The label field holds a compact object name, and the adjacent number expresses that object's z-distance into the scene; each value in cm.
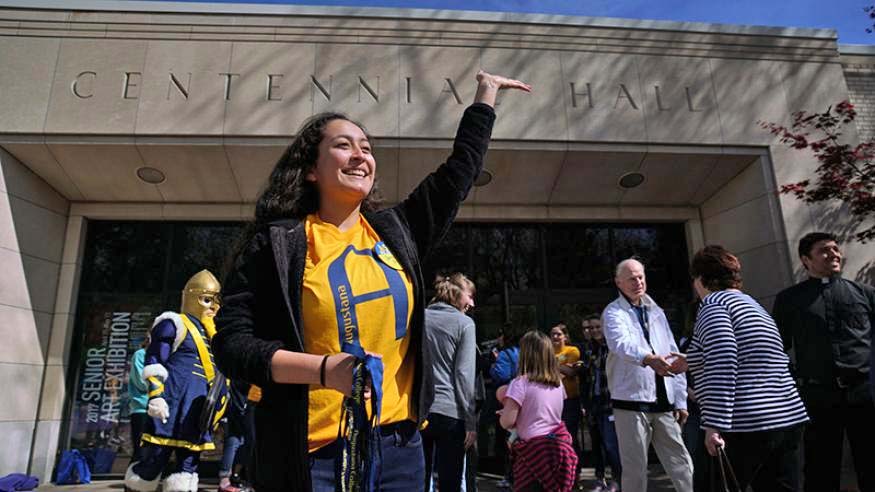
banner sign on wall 791
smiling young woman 128
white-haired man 397
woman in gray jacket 430
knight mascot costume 426
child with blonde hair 428
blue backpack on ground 742
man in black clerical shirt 407
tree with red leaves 673
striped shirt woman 286
